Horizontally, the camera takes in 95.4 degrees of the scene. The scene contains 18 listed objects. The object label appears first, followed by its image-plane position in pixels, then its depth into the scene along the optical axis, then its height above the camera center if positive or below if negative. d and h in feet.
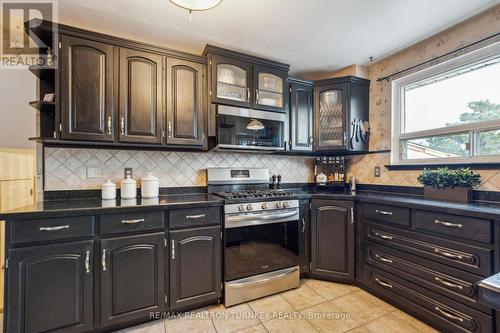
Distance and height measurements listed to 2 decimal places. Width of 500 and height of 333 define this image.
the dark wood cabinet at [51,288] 4.56 -2.55
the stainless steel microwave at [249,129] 7.33 +1.31
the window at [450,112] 6.16 +1.70
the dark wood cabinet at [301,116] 8.67 +1.99
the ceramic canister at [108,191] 6.50 -0.67
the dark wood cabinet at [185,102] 6.89 +2.02
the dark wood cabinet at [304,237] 7.75 -2.40
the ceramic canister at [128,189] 6.66 -0.63
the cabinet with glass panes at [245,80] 7.25 +2.97
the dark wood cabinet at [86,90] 5.81 +2.05
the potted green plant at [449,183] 5.98 -0.46
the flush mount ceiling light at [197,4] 4.80 +3.49
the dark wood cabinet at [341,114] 8.70 +2.06
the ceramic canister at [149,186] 6.92 -0.57
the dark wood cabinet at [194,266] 5.94 -2.69
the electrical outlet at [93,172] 6.84 -0.13
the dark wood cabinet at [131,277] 5.29 -2.66
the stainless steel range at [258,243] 6.56 -2.35
